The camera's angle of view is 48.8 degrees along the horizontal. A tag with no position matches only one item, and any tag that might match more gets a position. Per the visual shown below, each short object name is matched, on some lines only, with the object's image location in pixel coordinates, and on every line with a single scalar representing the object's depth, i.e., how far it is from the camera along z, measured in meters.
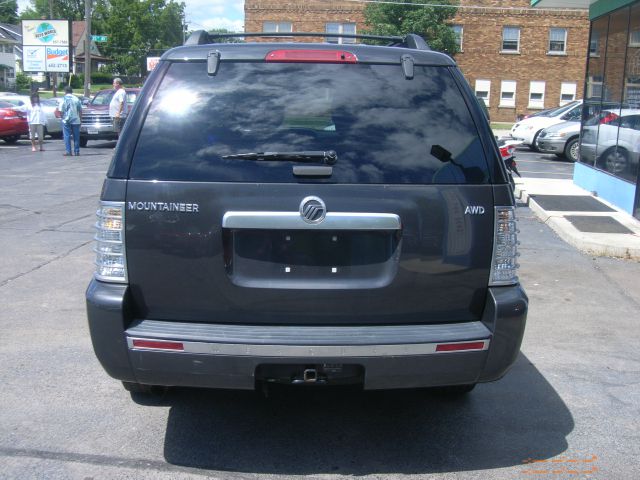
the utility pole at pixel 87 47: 34.03
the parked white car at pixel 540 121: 22.12
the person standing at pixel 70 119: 18.08
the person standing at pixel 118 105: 19.14
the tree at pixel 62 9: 96.06
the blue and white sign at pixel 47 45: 37.16
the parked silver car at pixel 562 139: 19.86
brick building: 40.62
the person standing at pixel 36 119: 19.53
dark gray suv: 3.25
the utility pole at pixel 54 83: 39.63
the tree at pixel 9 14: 102.44
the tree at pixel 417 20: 37.09
